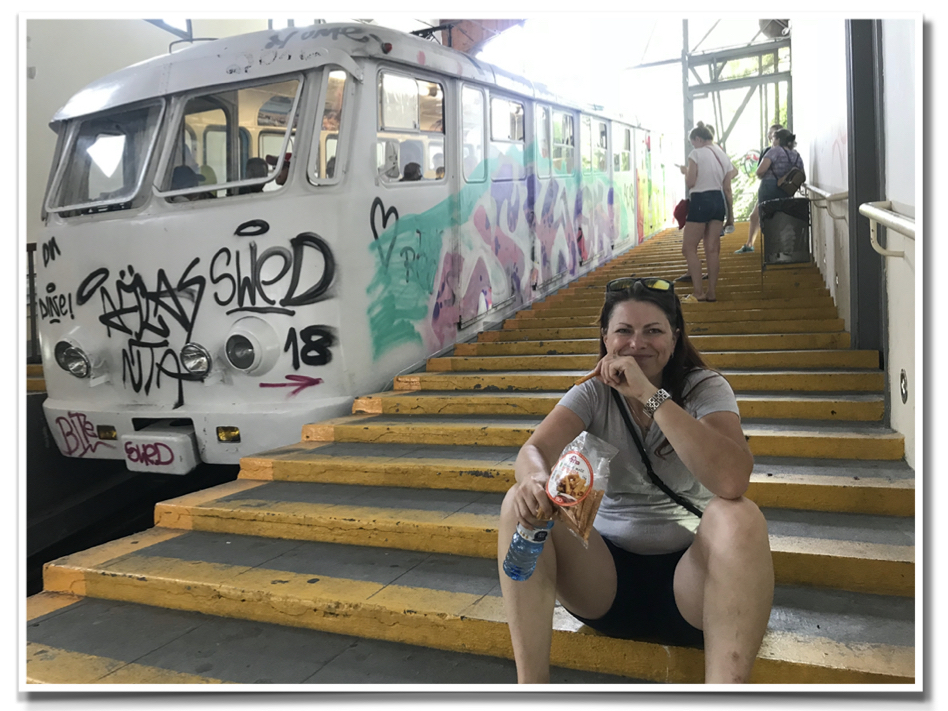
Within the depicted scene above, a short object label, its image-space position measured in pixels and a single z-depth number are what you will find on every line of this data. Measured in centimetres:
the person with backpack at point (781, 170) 726
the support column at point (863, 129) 382
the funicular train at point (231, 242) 457
